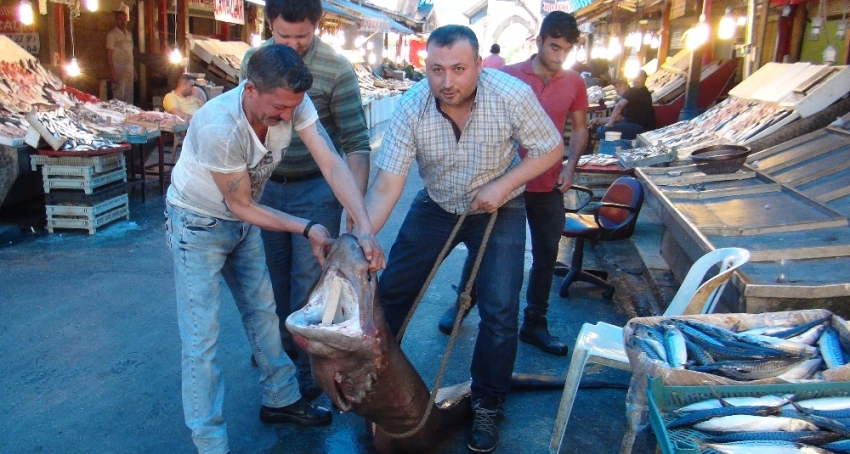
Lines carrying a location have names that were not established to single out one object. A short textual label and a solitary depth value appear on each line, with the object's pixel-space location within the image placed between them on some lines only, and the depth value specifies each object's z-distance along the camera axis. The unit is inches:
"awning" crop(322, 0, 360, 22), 702.3
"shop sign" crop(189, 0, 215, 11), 616.6
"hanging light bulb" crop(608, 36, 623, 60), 918.2
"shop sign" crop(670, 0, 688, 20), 581.3
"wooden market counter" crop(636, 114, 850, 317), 141.1
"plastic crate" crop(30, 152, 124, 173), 283.8
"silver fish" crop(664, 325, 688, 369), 101.8
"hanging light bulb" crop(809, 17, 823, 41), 356.8
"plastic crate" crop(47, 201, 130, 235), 287.6
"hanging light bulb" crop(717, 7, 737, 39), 433.1
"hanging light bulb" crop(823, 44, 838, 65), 327.3
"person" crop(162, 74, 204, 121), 410.9
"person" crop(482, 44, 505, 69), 563.2
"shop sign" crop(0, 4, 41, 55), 411.2
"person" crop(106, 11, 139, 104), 498.9
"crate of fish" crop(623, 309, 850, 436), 99.2
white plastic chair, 130.5
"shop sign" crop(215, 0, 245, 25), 517.3
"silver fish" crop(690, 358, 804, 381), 100.7
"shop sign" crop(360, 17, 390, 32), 919.7
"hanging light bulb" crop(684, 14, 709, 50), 444.2
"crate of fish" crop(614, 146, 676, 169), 303.4
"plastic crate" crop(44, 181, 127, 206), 287.1
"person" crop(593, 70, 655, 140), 458.6
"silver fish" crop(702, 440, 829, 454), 83.5
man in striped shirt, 149.4
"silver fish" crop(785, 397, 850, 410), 91.3
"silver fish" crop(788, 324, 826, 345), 109.0
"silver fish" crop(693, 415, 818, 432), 87.6
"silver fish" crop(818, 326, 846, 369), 102.0
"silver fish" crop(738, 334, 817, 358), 105.7
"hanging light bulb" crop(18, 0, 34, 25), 363.3
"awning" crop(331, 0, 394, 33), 861.0
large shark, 99.3
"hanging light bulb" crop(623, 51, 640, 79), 743.1
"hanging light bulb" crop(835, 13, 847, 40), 332.2
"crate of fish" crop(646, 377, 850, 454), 84.9
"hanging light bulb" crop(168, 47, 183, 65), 515.7
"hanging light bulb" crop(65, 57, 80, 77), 414.9
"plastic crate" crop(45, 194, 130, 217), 286.0
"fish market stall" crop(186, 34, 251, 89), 556.7
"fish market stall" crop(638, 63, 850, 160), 282.0
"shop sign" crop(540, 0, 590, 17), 1049.1
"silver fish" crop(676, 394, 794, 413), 92.2
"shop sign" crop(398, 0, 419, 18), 1630.2
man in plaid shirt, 133.1
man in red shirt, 183.5
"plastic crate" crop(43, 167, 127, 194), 284.0
